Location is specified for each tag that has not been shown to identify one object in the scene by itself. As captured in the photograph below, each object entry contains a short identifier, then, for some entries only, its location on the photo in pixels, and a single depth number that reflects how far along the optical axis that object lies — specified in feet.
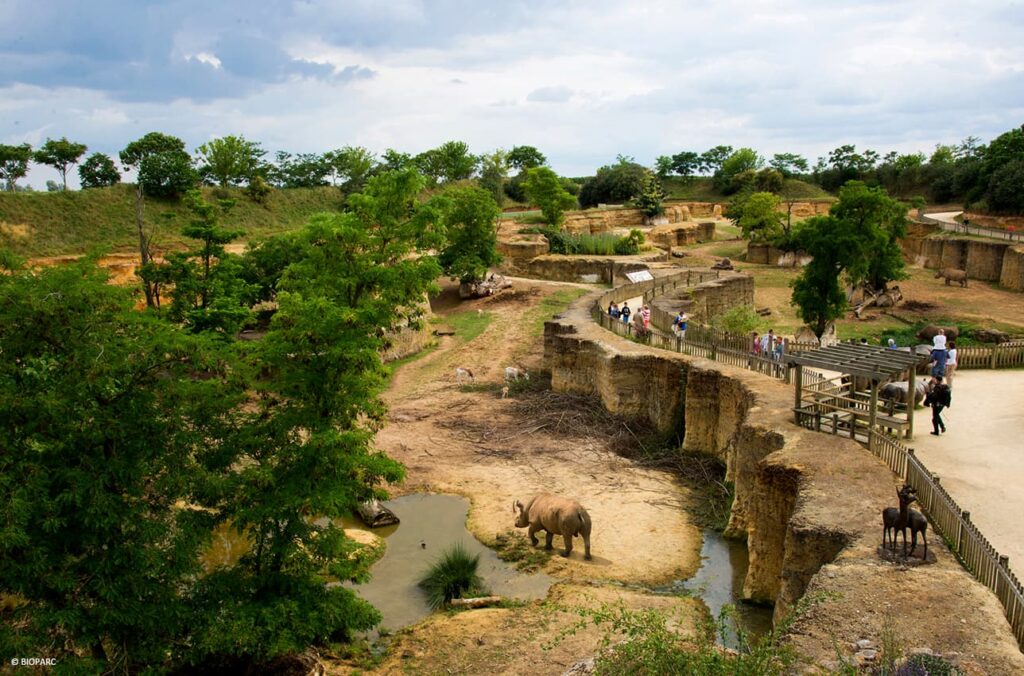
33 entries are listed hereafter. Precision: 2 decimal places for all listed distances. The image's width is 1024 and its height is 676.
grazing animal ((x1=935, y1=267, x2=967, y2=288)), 155.53
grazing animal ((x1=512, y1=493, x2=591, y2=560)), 57.57
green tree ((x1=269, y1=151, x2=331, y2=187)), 248.65
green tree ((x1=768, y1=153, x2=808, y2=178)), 320.91
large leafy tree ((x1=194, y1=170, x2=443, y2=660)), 39.40
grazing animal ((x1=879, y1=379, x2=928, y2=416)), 58.41
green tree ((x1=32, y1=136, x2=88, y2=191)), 198.08
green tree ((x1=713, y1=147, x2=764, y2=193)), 278.05
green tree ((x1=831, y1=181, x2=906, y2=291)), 102.27
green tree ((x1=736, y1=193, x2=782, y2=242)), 185.78
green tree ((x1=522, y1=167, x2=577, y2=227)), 194.80
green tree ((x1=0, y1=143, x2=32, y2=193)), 187.73
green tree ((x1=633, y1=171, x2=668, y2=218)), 229.04
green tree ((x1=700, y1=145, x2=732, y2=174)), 323.98
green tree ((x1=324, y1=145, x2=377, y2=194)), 232.32
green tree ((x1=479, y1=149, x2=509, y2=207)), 238.05
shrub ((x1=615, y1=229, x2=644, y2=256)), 178.50
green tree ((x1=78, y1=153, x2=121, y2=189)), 201.26
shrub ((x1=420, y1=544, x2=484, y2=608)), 53.21
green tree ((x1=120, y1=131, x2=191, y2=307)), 176.55
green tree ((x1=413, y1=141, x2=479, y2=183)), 259.80
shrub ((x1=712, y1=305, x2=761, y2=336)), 98.94
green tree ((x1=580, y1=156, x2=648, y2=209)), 247.50
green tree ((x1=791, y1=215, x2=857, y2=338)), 98.17
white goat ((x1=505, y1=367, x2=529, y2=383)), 105.40
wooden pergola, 51.21
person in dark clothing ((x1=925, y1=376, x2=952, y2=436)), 55.36
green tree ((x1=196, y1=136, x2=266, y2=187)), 203.92
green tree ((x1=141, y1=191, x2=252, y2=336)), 81.51
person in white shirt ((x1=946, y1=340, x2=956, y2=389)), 68.74
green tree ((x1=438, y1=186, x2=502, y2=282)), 145.48
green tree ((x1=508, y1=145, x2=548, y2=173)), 323.57
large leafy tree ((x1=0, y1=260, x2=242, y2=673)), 32.30
